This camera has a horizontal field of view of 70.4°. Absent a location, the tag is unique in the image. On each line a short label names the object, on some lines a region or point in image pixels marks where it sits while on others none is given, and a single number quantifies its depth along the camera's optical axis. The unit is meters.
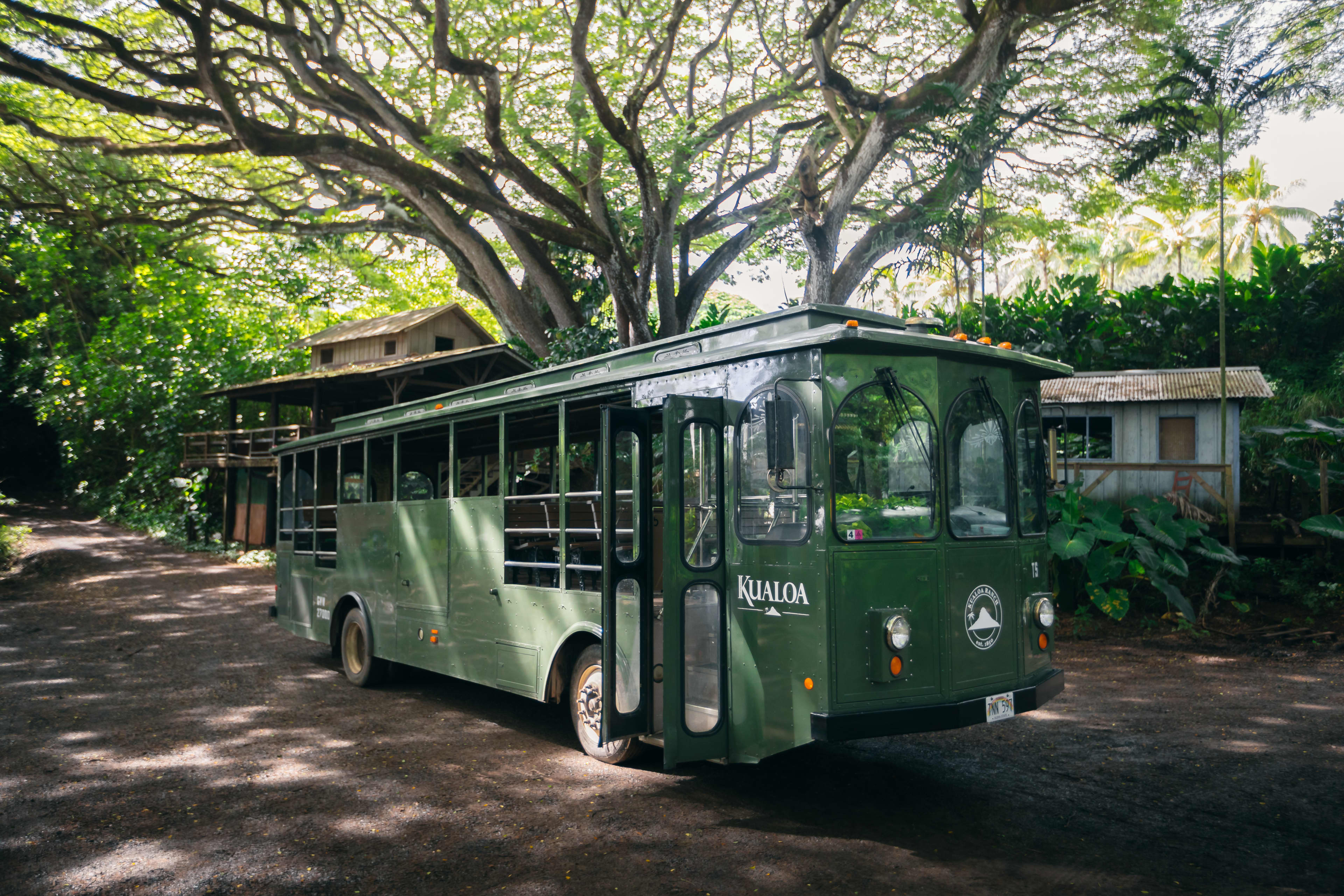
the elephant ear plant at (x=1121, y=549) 11.55
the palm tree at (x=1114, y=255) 47.09
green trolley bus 5.31
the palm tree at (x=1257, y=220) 42.03
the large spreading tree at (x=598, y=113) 14.45
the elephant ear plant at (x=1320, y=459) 12.06
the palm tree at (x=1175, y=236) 44.78
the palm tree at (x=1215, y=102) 13.41
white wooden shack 14.31
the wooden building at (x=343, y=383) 21.75
